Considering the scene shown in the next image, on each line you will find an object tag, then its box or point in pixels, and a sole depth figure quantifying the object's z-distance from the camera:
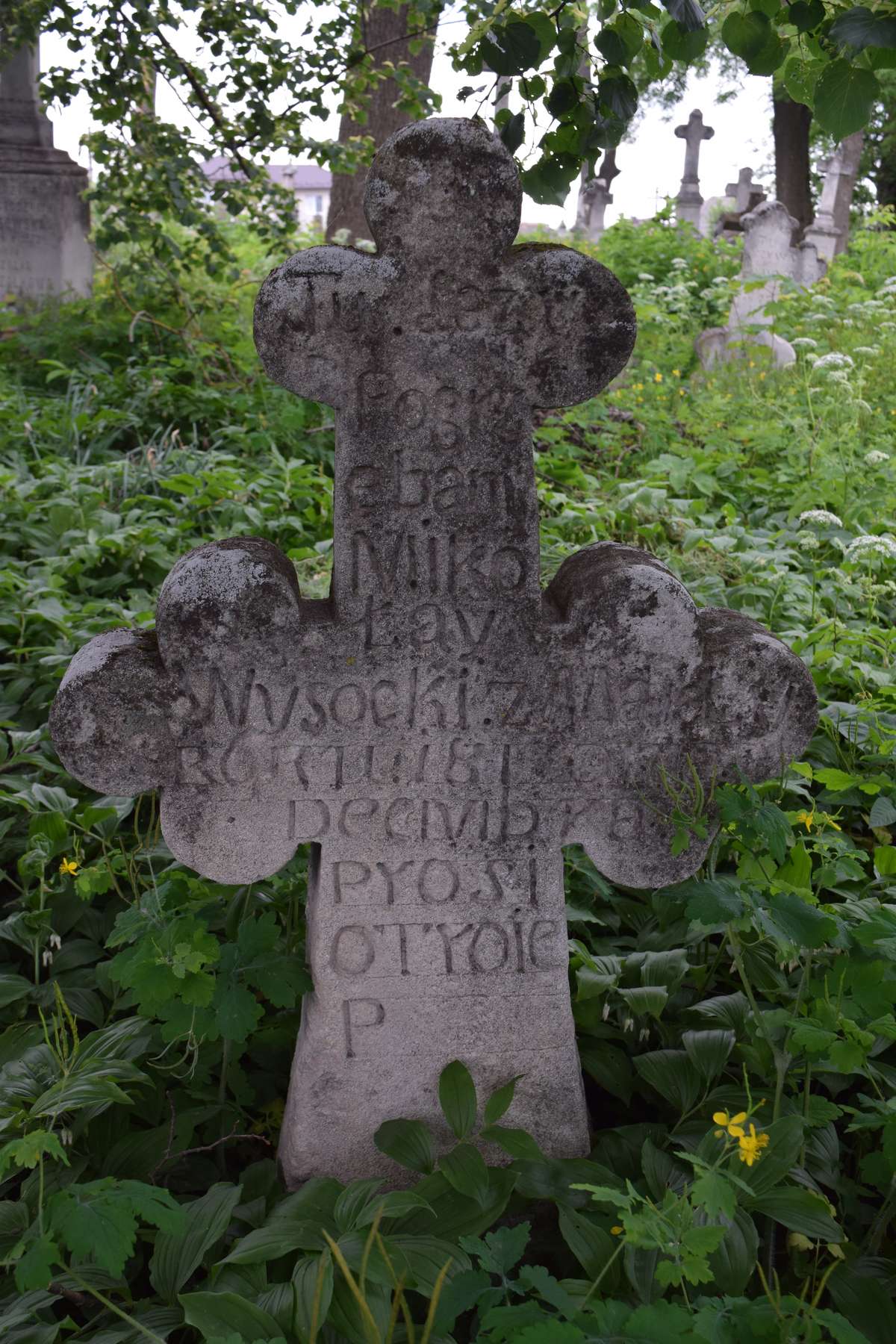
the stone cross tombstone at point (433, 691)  1.95
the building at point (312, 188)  65.56
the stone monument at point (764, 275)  7.40
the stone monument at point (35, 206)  7.74
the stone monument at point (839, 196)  14.66
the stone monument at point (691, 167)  15.31
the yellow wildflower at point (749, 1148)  1.70
